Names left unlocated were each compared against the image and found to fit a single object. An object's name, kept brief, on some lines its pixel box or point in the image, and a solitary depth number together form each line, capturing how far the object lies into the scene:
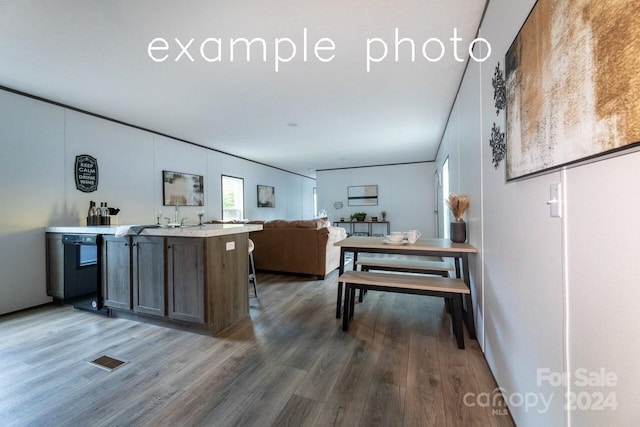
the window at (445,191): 4.48
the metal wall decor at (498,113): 1.46
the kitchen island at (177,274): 2.36
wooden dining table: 2.23
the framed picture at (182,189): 4.76
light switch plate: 0.93
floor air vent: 1.92
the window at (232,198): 6.23
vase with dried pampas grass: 2.52
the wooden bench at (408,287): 2.10
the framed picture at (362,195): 8.43
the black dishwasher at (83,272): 2.86
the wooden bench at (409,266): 2.69
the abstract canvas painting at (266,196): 7.46
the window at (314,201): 10.74
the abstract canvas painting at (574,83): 0.61
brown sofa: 4.21
